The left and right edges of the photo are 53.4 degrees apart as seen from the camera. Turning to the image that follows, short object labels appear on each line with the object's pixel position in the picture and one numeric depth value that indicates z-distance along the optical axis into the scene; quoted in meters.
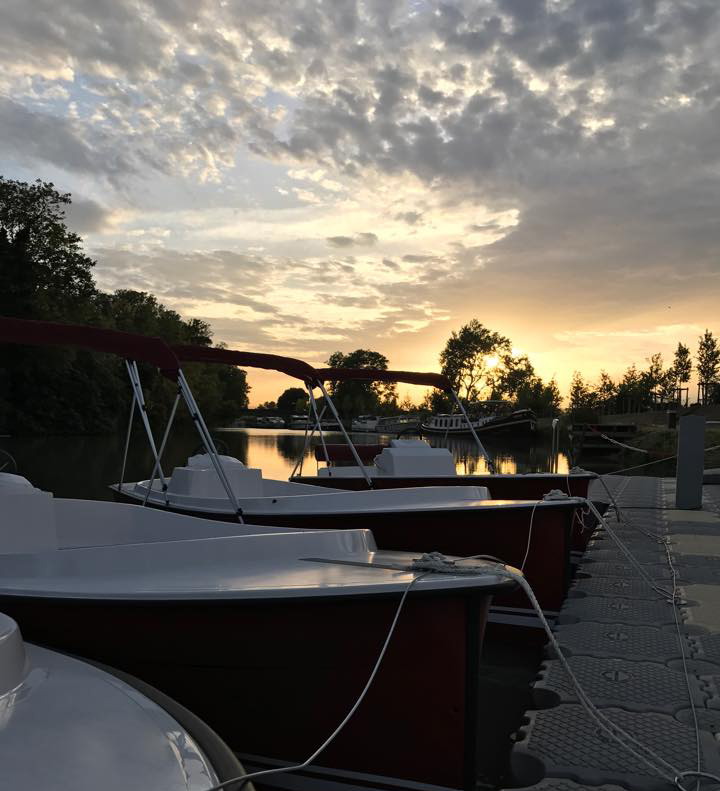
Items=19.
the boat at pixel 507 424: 57.28
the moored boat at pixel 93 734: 2.30
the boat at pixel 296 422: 124.76
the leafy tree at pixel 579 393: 83.19
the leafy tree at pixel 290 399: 148.96
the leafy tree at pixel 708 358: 65.00
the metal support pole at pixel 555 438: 15.69
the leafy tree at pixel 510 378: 91.06
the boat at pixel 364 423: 91.12
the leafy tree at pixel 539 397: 86.19
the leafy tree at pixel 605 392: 80.00
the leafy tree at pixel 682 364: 67.38
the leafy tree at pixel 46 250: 46.25
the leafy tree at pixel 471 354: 88.56
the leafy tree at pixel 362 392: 97.31
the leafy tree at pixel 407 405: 119.62
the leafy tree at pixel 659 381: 70.88
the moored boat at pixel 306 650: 3.69
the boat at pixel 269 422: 126.91
